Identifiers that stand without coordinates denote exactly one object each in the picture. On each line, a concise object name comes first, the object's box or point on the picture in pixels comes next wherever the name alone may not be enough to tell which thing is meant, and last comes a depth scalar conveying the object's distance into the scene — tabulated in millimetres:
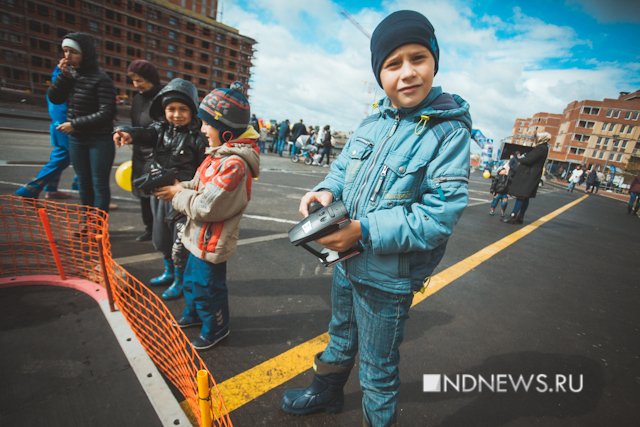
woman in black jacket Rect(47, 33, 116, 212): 3148
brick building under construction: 45625
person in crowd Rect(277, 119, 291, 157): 17828
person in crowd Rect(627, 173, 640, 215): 12188
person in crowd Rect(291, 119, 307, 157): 16562
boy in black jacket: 2396
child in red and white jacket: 1826
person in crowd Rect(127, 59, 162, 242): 3156
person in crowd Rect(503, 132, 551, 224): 6070
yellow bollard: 896
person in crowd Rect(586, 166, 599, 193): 24998
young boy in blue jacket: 1099
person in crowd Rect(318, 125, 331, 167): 15406
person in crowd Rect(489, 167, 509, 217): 6955
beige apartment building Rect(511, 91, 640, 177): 59250
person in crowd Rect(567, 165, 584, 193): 21830
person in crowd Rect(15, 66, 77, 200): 3812
